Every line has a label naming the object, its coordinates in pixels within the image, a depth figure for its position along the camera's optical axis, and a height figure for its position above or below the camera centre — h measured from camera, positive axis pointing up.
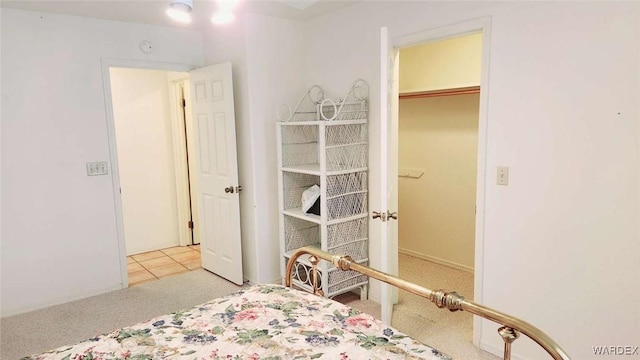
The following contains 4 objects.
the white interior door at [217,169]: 3.34 -0.30
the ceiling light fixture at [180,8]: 1.62 +0.53
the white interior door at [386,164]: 2.13 -0.18
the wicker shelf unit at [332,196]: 2.88 -0.49
